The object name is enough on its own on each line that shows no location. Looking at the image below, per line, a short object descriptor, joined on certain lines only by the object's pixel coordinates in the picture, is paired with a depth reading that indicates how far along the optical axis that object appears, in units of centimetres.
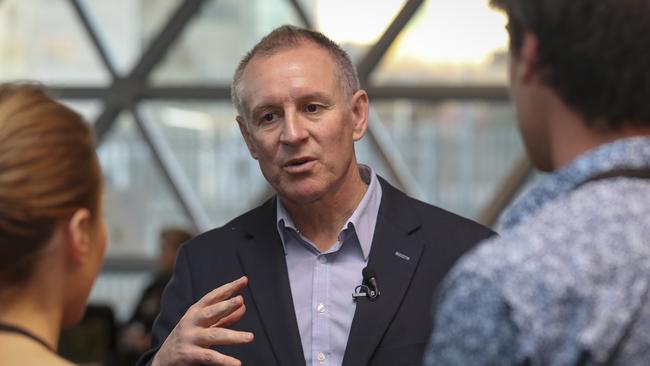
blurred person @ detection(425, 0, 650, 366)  191
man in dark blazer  263
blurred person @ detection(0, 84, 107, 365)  206
